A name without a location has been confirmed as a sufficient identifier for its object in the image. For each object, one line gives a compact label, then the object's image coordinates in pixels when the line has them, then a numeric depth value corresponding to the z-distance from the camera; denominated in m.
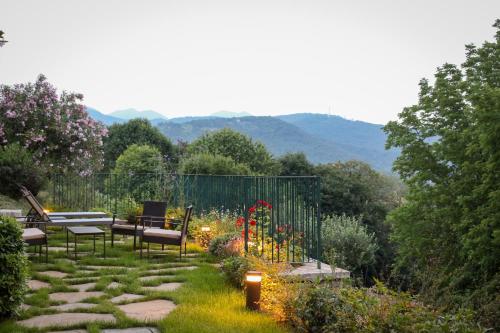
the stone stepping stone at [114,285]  5.91
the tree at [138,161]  23.08
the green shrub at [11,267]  4.55
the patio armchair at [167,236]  7.78
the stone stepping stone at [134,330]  4.39
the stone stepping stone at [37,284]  5.84
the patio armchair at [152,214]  8.81
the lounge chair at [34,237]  6.86
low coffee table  7.63
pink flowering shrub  16.39
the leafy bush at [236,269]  5.95
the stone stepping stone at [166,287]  5.95
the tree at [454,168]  16.08
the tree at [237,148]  24.98
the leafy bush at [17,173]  12.61
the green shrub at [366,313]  3.73
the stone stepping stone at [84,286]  5.86
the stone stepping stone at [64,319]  4.48
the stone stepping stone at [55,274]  6.44
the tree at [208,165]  18.08
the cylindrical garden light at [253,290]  5.22
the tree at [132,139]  38.94
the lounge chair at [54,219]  8.40
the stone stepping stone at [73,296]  5.36
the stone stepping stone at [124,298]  5.37
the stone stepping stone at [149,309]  4.83
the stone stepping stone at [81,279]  6.19
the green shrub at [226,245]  7.57
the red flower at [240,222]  8.53
